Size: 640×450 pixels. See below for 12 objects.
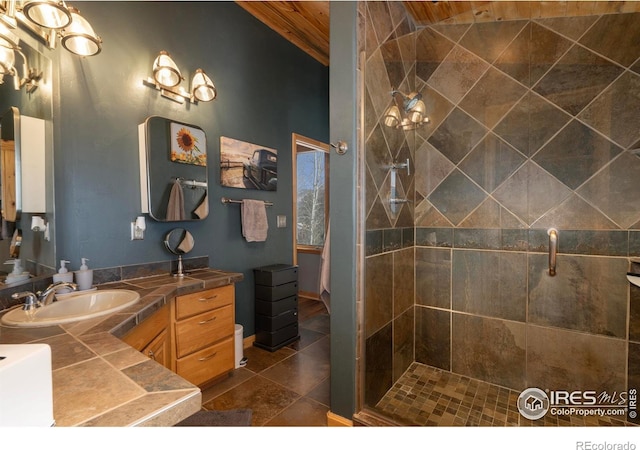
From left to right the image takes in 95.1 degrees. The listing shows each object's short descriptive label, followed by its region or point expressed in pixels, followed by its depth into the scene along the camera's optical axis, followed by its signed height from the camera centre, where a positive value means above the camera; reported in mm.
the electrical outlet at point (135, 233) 1871 -75
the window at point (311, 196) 4176 +348
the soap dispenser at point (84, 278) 1519 -295
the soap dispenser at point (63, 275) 1440 -264
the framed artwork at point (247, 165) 2432 +494
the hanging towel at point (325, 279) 1836 -382
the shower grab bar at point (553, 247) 1720 -169
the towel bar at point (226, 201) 2414 +169
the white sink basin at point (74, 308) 1043 -364
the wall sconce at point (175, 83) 1889 +950
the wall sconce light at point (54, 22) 1161 +872
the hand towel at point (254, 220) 2533 +5
